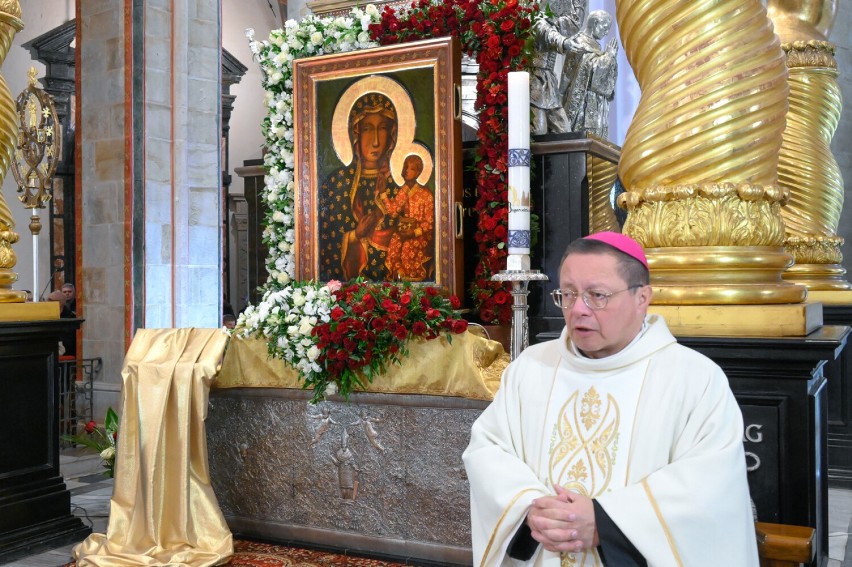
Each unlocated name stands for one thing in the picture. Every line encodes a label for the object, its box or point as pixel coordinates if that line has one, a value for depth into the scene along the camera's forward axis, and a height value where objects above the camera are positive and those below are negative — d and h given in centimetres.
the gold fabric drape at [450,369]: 418 -42
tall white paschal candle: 352 +42
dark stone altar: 429 -95
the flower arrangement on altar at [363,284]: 438 +40
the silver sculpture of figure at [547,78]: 545 +124
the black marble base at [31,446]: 488 -92
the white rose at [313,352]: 438 -35
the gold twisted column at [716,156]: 315 +43
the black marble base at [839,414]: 593 -90
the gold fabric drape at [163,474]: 443 -95
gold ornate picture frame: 546 +72
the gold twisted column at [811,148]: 617 +89
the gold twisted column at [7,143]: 521 +81
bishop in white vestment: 211 -42
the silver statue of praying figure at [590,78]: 623 +144
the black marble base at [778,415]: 285 -44
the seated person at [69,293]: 959 -14
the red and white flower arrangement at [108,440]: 516 -98
